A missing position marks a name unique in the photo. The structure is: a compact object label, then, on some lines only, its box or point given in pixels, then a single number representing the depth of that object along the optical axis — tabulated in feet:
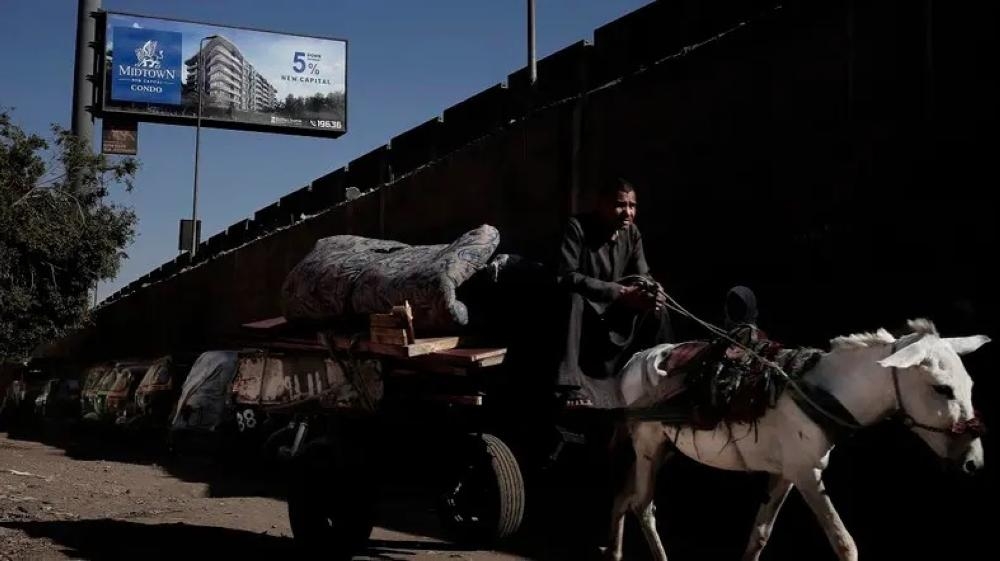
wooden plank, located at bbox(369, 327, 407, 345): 22.03
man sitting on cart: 21.21
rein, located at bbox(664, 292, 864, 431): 17.53
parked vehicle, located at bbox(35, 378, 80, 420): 86.94
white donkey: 16.31
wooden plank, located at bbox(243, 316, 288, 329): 28.14
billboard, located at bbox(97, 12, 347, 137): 140.77
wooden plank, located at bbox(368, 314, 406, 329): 22.18
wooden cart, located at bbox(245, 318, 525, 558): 22.17
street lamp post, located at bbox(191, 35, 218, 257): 125.18
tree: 76.84
